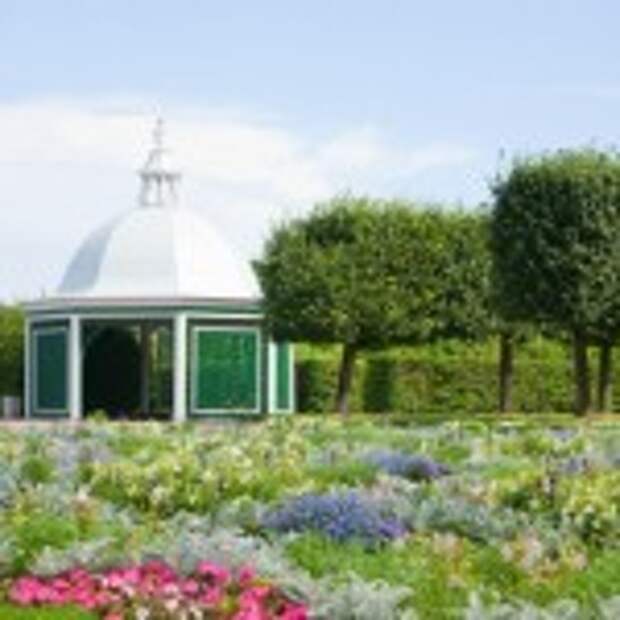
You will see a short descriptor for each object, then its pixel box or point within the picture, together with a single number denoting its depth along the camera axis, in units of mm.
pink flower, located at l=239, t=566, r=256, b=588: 9953
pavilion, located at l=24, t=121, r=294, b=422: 54344
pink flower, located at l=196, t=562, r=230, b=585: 10000
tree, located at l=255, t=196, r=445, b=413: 52906
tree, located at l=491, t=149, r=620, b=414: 46594
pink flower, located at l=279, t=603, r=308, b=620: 9484
